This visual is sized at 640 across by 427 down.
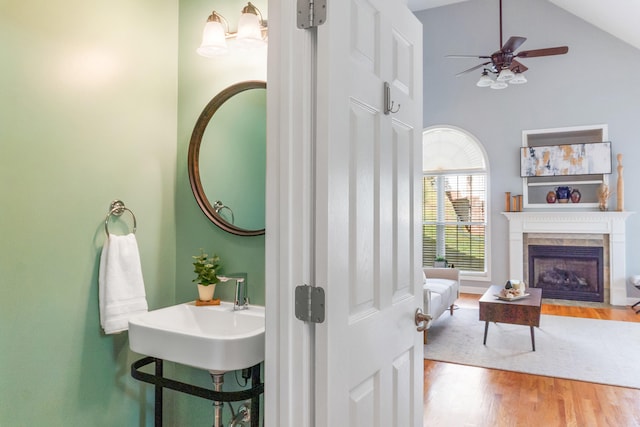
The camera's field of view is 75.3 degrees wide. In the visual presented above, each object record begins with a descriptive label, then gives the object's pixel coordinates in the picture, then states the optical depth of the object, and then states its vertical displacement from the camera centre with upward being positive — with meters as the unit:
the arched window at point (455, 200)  6.78 +0.32
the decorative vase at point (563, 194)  6.15 +0.37
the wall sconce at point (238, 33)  1.71 +0.79
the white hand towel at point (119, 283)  1.68 -0.27
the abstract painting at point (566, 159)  5.85 +0.87
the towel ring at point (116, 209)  1.74 +0.04
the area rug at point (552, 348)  3.36 -1.22
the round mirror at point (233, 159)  1.81 +0.28
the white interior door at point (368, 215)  1.07 +0.01
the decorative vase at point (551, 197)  6.21 +0.33
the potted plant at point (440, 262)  6.75 -0.72
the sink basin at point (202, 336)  1.34 -0.42
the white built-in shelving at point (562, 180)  6.01 +0.59
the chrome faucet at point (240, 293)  1.73 -0.31
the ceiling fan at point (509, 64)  4.21 +1.68
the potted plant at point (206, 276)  1.82 -0.25
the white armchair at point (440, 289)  3.85 -0.73
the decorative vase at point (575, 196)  6.09 +0.33
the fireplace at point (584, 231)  5.76 -0.18
